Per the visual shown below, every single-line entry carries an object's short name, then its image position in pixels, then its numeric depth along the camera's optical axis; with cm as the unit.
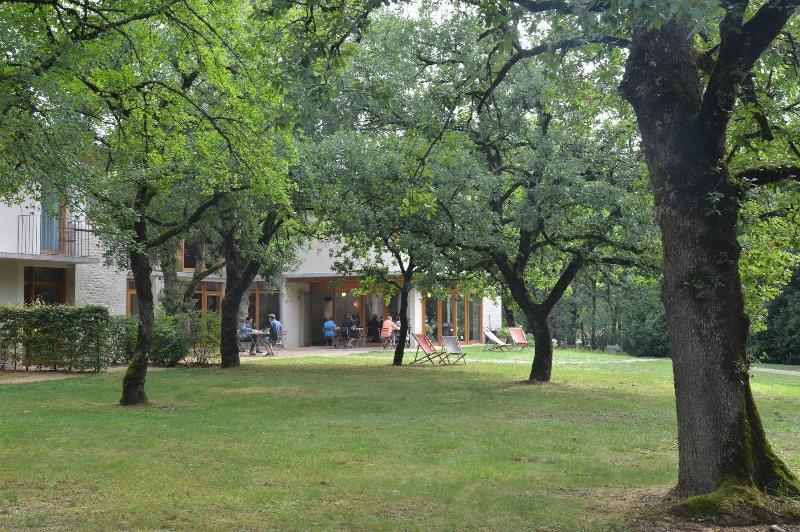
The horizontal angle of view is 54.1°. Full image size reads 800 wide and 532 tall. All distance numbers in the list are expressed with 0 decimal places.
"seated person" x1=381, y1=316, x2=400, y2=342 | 3303
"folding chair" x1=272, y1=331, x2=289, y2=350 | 3227
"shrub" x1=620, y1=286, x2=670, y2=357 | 3020
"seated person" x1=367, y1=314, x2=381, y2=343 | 3547
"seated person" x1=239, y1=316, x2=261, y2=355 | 2810
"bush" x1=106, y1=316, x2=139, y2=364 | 2011
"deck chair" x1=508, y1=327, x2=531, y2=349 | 3380
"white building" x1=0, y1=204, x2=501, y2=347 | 2359
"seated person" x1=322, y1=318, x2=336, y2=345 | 3412
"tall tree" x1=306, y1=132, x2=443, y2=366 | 1578
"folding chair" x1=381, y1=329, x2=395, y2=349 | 3325
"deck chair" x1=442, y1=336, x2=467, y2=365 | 2371
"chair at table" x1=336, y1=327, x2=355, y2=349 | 3490
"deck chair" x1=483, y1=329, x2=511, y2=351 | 3316
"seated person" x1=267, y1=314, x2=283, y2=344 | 2964
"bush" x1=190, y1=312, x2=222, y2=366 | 2192
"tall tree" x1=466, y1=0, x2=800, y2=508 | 559
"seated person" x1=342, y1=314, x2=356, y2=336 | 3508
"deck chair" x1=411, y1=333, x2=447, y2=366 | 2350
